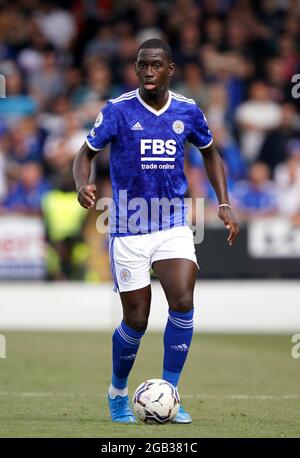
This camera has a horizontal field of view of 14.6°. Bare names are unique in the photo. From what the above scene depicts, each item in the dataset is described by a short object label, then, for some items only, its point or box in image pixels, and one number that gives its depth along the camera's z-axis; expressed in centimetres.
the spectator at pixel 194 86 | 1796
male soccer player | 804
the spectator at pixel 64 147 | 1730
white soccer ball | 775
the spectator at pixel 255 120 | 1798
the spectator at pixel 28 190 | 1691
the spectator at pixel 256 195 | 1648
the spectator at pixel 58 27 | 1986
